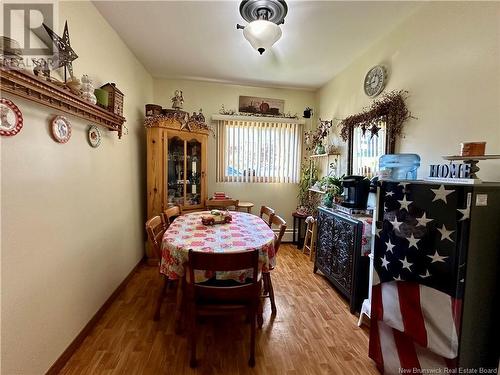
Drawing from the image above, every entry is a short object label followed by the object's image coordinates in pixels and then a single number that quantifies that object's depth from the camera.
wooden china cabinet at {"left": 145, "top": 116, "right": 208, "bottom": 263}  3.09
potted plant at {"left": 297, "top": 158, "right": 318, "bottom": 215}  3.86
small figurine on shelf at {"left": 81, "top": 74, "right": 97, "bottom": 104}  1.70
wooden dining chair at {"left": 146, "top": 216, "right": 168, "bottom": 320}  1.83
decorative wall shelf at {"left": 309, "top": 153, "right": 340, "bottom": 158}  3.27
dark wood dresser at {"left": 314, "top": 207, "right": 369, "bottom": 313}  2.15
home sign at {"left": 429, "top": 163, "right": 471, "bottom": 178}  1.30
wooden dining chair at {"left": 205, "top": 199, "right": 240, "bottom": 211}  3.50
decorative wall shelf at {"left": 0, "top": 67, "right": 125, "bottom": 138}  1.06
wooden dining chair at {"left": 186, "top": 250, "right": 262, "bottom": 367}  1.37
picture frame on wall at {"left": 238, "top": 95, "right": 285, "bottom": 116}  3.88
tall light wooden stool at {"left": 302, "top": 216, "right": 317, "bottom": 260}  3.39
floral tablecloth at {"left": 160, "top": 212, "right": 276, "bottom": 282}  1.60
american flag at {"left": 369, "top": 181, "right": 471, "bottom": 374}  1.18
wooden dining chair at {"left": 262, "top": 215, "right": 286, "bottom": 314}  2.00
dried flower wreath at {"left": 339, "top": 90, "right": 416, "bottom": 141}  2.12
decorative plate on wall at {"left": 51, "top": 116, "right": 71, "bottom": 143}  1.45
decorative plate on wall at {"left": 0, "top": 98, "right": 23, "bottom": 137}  1.10
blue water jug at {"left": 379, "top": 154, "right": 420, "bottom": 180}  1.91
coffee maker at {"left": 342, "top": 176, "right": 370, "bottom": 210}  2.37
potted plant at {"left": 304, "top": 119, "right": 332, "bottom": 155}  3.58
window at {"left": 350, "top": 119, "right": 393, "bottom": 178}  2.35
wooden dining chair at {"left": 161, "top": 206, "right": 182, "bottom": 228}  2.46
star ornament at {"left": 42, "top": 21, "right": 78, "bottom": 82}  1.44
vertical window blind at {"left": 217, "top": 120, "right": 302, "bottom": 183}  3.86
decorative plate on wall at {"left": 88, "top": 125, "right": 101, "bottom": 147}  1.88
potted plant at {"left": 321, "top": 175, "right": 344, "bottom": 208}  2.77
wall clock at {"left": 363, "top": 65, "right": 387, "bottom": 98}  2.38
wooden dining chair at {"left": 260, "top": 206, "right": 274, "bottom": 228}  2.42
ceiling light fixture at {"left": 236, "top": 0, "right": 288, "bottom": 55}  1.72
